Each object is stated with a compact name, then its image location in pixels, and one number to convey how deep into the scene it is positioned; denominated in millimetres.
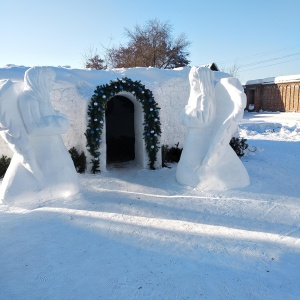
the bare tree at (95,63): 23266
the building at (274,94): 20391
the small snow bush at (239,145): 8438
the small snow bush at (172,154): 7863
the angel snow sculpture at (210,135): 5316
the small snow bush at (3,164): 6483
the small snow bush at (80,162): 6727
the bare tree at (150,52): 23000
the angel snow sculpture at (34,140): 4617
